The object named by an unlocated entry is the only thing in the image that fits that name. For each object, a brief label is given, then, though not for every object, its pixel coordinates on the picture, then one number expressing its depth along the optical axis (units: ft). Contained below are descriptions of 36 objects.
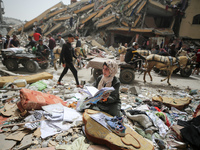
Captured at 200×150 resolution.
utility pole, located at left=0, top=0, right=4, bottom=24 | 51.89
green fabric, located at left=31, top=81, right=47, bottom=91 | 13.85
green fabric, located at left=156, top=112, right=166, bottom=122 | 10.05
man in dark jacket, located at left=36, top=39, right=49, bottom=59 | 23.85
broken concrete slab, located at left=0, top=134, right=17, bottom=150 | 5.84
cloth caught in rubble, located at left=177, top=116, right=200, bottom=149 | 7.09
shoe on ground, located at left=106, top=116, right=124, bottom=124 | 6.52
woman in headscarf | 7.68
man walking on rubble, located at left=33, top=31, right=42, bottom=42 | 28.97
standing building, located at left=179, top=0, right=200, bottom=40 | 47.83
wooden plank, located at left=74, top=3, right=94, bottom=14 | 58.27
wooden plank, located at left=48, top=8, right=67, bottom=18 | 62.54
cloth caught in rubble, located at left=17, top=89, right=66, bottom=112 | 8.27
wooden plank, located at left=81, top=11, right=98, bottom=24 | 54.75
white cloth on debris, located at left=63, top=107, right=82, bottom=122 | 7.89
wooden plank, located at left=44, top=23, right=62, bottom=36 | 55.83
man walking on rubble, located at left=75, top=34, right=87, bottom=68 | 27.40
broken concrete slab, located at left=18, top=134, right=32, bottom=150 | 5.87
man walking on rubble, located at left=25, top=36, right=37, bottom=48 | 24.69
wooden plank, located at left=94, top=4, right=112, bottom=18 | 52.75
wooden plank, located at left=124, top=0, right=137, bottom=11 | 49.48
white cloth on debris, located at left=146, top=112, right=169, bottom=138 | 8.66
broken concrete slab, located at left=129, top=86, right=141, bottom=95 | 15.70
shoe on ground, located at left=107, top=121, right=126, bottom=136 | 6.06
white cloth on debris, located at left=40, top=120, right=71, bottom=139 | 6.86
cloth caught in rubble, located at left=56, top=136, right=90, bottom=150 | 5.85
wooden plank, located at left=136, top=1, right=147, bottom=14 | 46.06
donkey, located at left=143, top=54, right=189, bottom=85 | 20.08
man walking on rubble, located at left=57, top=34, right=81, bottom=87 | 14.29
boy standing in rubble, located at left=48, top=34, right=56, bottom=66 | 26.21
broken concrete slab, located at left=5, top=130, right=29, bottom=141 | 6.34
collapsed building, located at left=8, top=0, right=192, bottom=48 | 47.23
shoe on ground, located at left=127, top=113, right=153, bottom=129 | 8.70
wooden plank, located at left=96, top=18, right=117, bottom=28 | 50.14
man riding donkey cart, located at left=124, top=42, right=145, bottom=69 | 20.03
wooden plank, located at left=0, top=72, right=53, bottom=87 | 14.22
